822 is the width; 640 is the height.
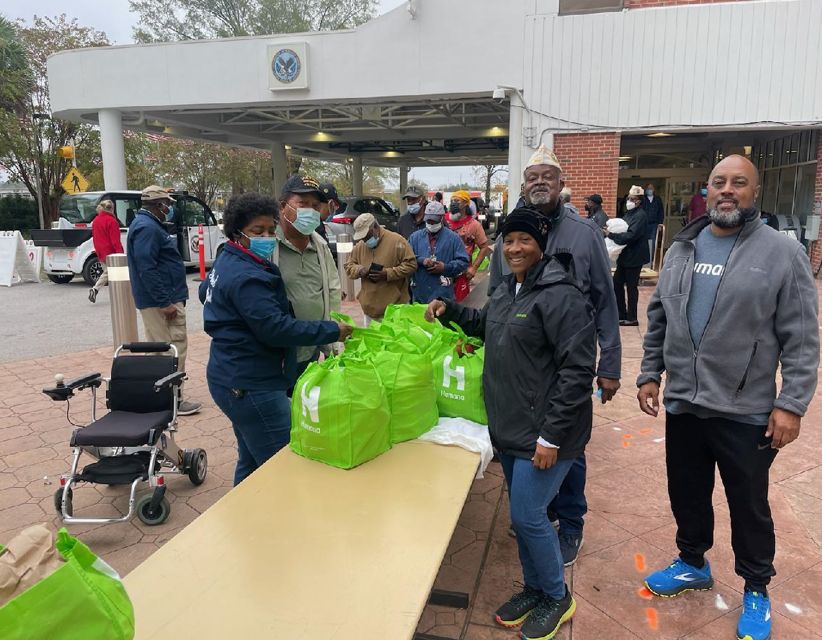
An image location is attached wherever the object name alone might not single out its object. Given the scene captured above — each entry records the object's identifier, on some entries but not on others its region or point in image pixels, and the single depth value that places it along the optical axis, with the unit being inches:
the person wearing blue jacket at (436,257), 221.6
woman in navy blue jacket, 107.7
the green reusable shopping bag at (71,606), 45.4
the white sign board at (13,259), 522.0
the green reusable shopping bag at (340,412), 97.8
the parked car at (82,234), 490.9
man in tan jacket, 204.1
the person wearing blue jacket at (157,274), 189.3
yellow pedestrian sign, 612.4
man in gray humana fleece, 89.6
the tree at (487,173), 1847.9
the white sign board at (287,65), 487.5
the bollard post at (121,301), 205.5
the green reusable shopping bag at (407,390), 107.1
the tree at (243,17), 1249.9
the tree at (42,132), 856.9
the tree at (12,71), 815.7
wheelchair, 132.7
